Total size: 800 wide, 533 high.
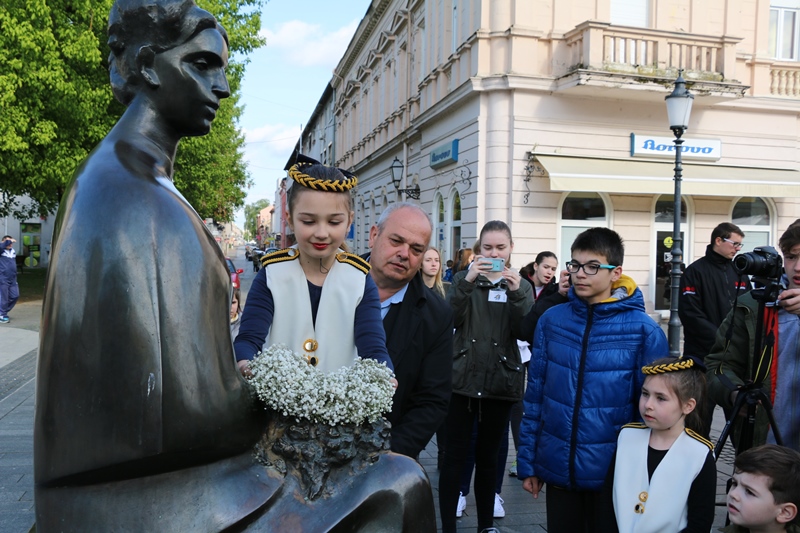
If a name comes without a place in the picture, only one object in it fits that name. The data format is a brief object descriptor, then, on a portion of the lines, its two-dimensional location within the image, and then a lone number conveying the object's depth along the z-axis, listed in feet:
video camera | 10.98
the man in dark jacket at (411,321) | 8.46
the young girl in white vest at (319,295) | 5.98
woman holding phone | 13.66
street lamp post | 32.04
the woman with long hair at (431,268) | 18.08
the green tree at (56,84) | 46.34
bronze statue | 3.79
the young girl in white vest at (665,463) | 8.88
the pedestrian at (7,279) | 46.34
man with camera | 10.92
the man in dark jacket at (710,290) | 17.92
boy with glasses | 10.00
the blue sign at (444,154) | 55.62
